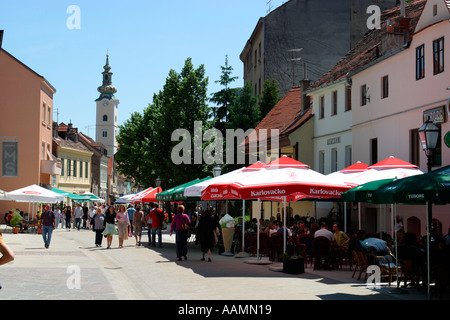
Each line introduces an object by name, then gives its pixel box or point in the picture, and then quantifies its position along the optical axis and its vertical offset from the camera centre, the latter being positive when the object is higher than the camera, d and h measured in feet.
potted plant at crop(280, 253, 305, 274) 56.34 -4.72
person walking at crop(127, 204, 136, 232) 140.77 -0.65
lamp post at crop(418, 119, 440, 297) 51.68 +5.91
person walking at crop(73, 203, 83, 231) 169.78 -1.62
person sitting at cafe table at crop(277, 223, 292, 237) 68.30 -2.22
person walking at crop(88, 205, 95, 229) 167.20 -0.83
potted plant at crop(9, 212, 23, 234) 136.46 -2.64
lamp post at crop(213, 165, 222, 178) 102.83 +6.17
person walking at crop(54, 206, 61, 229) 173.02 -1.73
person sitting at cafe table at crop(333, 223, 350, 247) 63.04 -2.62
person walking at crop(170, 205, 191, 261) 69.56 -2.00
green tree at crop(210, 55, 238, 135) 181.98 +30.89
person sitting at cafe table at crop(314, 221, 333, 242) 61.93 -2.27
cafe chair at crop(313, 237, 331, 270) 59.52 -3.75
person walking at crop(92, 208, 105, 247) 93.46 -2.49
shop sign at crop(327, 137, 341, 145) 114.21 +12.44
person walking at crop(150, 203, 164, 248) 93.15 -1.43
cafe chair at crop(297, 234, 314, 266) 63.72 -3.13
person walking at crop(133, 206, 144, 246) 102.01 -1.88
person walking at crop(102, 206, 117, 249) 90.99 -1.98
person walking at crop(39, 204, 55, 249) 88.07 -2.09
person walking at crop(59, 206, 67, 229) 181.24 -2.34
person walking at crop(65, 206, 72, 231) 165.80 -2.36
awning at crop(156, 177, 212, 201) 91.63 +2.12
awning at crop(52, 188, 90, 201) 169.89 +3.74
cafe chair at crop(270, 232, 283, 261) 67.56 -3.50
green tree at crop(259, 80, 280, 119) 166.30 +29.17
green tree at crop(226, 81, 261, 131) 171.01 +25.81
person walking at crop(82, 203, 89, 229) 182.09 -2.57
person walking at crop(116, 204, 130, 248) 92.99 -2.02
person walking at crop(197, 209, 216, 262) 69.00 -2.39
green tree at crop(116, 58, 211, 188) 160.45 +22.63
